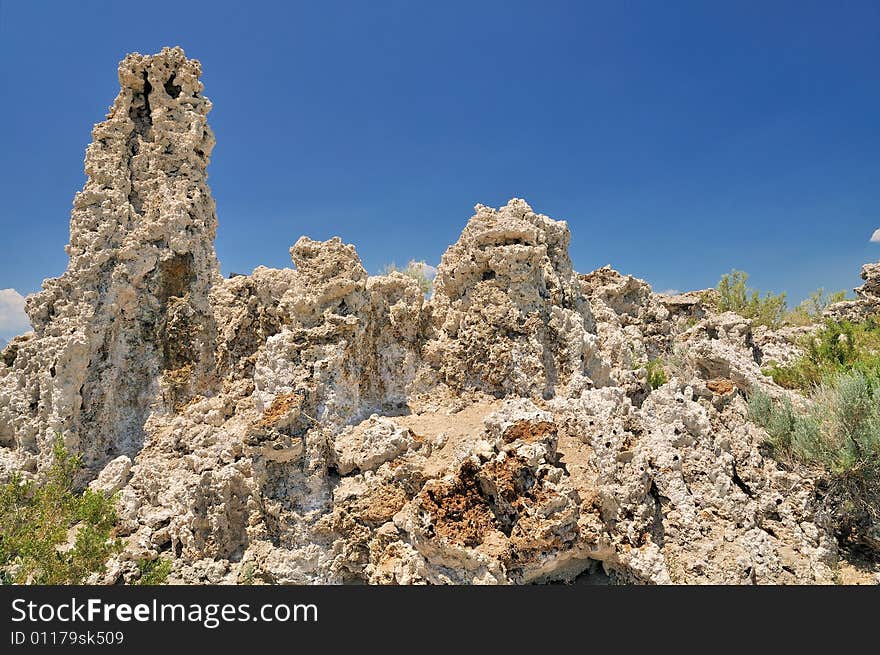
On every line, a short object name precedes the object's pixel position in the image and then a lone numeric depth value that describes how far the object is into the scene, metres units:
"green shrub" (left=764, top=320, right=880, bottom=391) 9.96
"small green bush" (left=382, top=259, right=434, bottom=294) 16.86
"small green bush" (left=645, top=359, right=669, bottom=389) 9.49
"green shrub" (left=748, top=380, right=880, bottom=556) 6.07
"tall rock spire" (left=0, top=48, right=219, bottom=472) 9.15
